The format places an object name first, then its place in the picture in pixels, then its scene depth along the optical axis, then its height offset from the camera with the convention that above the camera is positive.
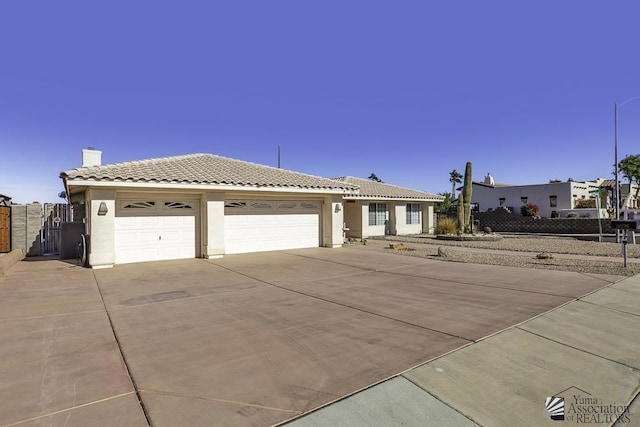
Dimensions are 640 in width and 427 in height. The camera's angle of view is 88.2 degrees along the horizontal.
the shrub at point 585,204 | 36.88 +1.33
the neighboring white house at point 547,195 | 37.16 +2.56
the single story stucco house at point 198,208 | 11.27 +0.55
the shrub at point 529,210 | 33.03 +0.65
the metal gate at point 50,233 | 14.53 -0.46
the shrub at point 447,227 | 23.78 -0.69
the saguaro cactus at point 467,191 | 22.00 +1.76
